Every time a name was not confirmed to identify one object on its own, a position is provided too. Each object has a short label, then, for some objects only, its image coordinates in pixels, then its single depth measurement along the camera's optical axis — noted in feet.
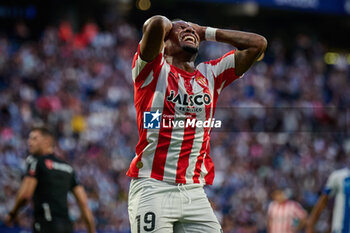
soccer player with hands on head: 26.22
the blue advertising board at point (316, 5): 131.34
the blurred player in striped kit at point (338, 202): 43.09
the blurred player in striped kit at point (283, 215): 78.59
